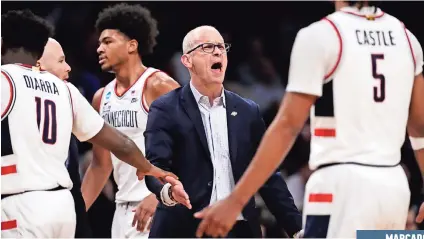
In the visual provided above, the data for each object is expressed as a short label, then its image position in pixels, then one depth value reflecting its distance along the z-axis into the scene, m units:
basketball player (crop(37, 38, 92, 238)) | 12.36
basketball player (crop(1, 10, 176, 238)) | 9.73
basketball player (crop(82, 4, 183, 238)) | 14.19
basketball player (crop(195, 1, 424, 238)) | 7.87
